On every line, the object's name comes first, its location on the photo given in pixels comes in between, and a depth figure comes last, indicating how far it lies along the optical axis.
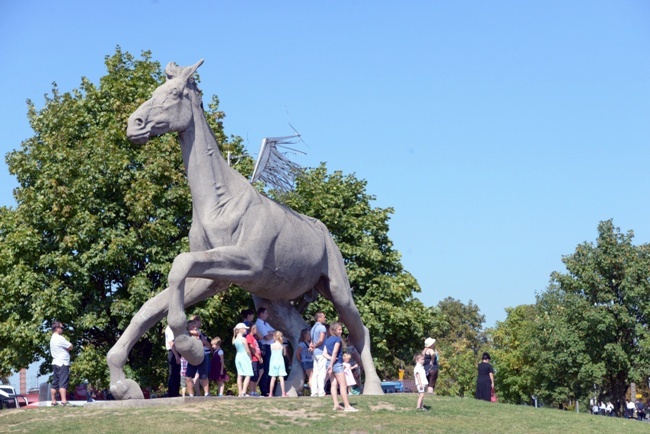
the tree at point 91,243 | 33.22
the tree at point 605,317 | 50.31
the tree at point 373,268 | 42.44
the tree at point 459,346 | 83.75
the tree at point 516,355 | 71.75
